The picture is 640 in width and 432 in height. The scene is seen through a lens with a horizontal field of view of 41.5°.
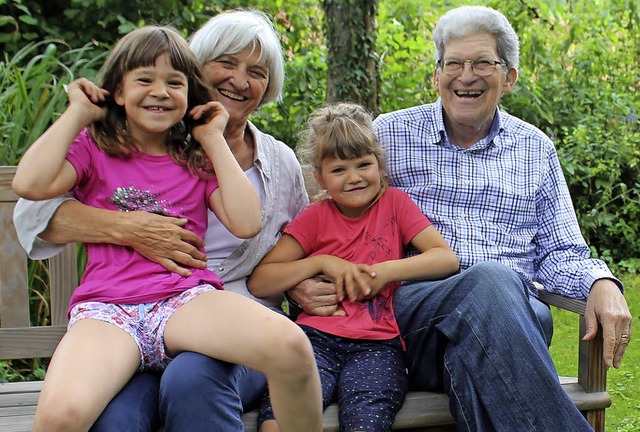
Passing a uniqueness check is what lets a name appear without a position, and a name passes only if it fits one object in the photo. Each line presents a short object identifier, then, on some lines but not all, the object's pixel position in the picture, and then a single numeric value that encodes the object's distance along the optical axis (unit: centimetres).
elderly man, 264
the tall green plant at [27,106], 363
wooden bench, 275
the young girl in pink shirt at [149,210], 213
